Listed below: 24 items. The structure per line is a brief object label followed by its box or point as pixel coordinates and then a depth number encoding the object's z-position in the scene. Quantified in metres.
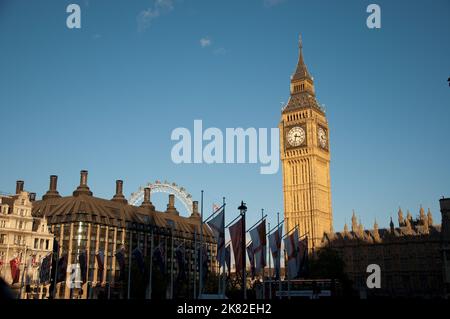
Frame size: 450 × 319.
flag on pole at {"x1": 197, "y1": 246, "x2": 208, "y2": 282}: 55.88
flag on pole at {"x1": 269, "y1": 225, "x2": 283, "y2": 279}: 54.50
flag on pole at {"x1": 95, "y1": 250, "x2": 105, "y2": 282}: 70.19
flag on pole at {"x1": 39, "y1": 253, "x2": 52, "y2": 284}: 65.94
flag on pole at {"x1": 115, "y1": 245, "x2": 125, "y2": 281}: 63.61
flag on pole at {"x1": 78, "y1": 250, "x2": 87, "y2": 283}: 65.59
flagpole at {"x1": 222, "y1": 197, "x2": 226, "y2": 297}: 47.66
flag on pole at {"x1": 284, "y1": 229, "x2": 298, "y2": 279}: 56.81
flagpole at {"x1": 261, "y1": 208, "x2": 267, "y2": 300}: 50.98
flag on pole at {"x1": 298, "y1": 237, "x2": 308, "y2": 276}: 58.07
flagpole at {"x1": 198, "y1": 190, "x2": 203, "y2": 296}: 53.42
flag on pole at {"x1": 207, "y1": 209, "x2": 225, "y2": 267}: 45.75
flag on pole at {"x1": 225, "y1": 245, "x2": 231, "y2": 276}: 50.97
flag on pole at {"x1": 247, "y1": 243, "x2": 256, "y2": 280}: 51.50
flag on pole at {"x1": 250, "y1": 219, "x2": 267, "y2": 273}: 50.62
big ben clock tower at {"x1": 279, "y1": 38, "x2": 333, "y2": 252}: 156.12
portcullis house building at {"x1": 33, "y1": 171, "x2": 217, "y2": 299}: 109.75
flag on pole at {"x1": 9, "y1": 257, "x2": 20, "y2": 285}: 64.08
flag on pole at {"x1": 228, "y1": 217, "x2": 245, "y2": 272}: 44.09
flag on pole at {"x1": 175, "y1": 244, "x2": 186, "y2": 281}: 57.44
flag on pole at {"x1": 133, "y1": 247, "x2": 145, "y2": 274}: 58.62
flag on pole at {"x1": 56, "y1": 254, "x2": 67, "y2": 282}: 64.22
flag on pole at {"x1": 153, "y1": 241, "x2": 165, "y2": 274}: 59.06
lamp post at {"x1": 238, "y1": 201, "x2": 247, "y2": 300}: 40.31
